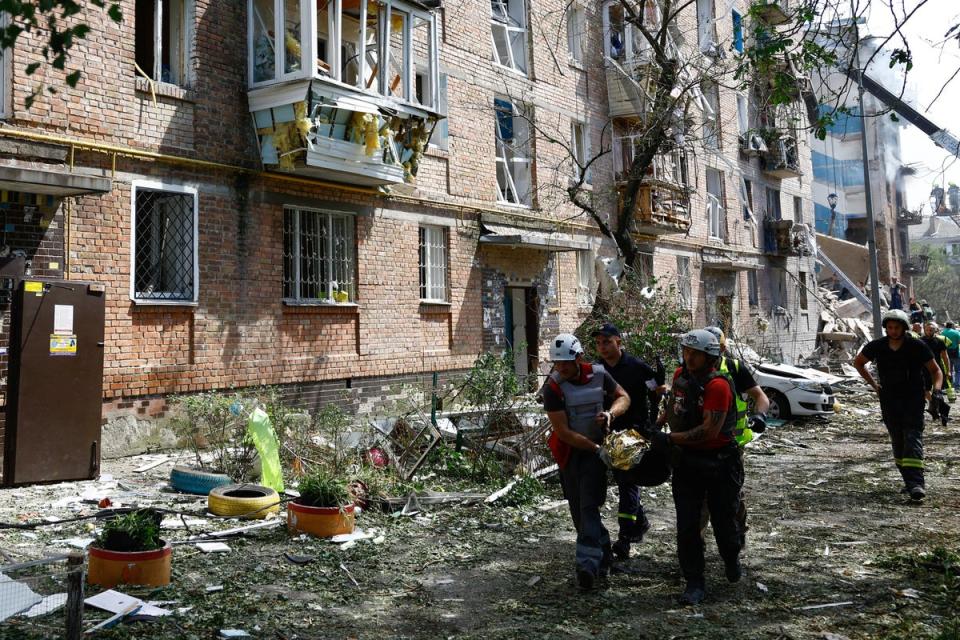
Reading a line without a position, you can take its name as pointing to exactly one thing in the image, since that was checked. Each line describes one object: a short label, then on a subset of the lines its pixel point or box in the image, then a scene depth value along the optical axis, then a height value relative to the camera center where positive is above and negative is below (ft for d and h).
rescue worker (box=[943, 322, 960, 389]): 58.49 -0.03
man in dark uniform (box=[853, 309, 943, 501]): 26.25 -1.31
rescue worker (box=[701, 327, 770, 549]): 18.79 -1.25
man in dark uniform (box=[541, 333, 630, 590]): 17.69 -1.90
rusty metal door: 27.68 -0.78
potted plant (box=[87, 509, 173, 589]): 16.85 -4.24
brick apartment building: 33.76 +9.11
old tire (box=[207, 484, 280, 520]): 23.90 -4.42
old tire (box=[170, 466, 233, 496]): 27.99 -4.37
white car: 47.62 -2.58
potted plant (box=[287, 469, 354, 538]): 21.99 -4.30
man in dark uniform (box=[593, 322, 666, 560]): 20.40 -1.11
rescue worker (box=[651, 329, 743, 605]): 16.83 -2.26
